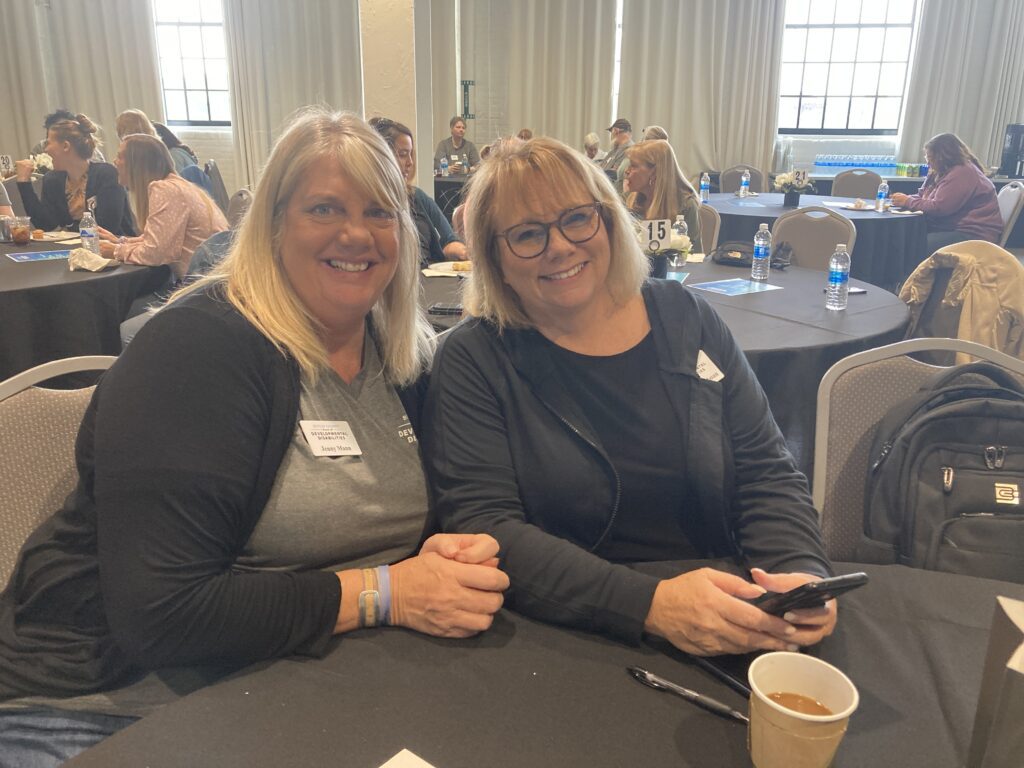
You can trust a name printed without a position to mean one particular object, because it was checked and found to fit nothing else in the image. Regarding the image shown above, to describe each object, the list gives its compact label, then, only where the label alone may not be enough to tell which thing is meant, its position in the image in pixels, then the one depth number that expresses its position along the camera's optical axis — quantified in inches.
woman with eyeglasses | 48.2
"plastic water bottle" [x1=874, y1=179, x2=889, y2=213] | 228.2
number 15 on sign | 107.3
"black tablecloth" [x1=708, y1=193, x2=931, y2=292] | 208.2
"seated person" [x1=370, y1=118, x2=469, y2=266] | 153.3
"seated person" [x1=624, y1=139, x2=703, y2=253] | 150.9
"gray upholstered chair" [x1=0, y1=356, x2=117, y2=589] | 47.8
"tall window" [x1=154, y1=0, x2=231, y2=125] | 372.2
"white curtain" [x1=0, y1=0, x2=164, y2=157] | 351.3
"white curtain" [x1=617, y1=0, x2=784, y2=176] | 350.0
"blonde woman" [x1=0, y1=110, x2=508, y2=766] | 37.2
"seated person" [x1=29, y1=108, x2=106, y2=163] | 189.9
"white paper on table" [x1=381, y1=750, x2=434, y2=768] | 28.2
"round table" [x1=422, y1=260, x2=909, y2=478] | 88.4
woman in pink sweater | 141.9
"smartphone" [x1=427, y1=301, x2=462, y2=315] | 100.4
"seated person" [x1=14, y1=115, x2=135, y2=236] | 177.8
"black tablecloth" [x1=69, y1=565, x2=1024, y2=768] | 29.0
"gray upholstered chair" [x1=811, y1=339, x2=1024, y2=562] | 62.0
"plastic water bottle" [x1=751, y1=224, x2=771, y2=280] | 127.0
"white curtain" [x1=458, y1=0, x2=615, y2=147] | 355.9
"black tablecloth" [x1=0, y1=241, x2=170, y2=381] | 118.6
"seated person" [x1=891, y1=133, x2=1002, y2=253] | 220.4
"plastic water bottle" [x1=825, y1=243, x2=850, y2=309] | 107.6
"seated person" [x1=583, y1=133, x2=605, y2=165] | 318.2
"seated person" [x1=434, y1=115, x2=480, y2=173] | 341.4
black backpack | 49.5
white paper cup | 25.8
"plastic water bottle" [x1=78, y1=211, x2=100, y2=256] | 144.3
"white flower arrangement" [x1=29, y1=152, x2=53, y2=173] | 231.9
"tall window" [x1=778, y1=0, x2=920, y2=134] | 357.4
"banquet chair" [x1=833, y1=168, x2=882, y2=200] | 288.8
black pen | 31.3
